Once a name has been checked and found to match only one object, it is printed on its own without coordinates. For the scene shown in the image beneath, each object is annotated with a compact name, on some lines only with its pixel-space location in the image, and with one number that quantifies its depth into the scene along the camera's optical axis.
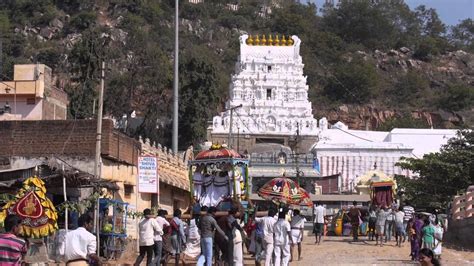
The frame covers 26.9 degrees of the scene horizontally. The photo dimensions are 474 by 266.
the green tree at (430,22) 133.00
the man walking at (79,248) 13.66
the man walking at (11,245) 11.62
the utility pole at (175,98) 32.72
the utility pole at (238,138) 65.38
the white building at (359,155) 63.34
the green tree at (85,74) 55.47
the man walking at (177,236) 19.75
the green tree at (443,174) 38.66
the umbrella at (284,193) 26.72
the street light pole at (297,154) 51.69
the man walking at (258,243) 19.97
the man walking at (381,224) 27.58
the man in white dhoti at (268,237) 18.95
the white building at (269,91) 68.38
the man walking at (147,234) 18.17
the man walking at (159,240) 18.69
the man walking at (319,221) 29.03
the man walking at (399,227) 27.20
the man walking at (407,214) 28.30
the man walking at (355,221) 29.84
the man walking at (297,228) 22.42
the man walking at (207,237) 17.72
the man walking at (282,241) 18.84
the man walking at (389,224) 27.94
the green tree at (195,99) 61.72
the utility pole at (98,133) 20.88
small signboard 21.44
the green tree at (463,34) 132.75
